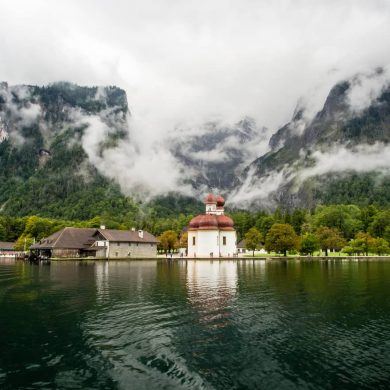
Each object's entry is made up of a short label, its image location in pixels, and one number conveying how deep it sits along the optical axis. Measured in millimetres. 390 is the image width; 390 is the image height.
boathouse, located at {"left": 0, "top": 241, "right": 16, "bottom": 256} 163875
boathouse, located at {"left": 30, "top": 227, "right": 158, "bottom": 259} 117688
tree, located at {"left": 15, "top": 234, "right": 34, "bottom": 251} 149750
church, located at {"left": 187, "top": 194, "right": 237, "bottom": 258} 133375
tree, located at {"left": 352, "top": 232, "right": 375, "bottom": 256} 130250
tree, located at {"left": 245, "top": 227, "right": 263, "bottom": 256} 135375
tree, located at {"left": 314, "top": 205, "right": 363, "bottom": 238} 166125
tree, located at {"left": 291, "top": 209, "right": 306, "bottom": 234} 168350
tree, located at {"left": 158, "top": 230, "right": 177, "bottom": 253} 159000
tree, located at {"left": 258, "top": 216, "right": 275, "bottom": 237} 163400
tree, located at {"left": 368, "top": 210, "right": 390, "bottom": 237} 154000
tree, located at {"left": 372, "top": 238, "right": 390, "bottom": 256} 130500
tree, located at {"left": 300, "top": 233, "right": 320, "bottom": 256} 127062
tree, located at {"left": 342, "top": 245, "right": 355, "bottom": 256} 131375
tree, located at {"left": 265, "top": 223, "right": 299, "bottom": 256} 123312
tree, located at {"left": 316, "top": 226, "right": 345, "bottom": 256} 132250
